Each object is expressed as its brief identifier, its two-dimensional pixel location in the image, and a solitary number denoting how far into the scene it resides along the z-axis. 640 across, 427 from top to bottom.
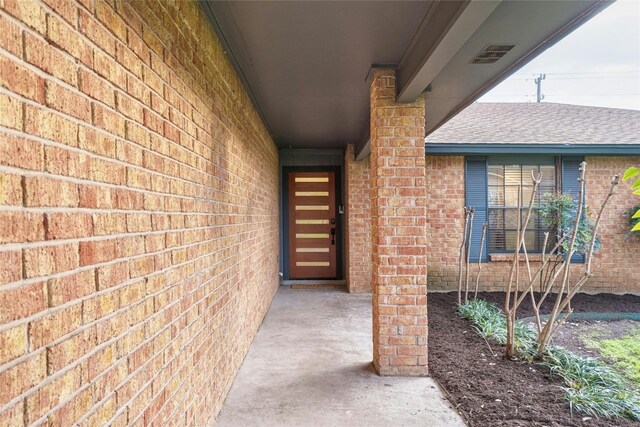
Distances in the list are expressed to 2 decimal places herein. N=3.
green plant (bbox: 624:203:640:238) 7.09
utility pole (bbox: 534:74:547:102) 23.78
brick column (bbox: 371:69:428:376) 3.47
